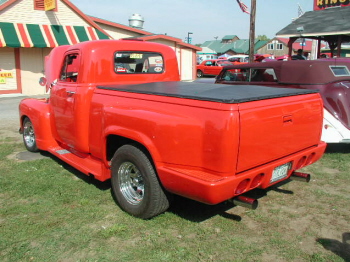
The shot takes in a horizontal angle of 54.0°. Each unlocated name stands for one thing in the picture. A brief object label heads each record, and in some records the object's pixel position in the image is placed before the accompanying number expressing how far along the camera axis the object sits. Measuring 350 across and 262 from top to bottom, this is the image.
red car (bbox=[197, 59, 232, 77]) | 28.12
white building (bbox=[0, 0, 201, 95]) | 15.77
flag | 15.23
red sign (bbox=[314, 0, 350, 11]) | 20.75
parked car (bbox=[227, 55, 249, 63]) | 39.75
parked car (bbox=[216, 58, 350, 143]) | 5.62
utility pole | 13.77
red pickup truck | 2.90
